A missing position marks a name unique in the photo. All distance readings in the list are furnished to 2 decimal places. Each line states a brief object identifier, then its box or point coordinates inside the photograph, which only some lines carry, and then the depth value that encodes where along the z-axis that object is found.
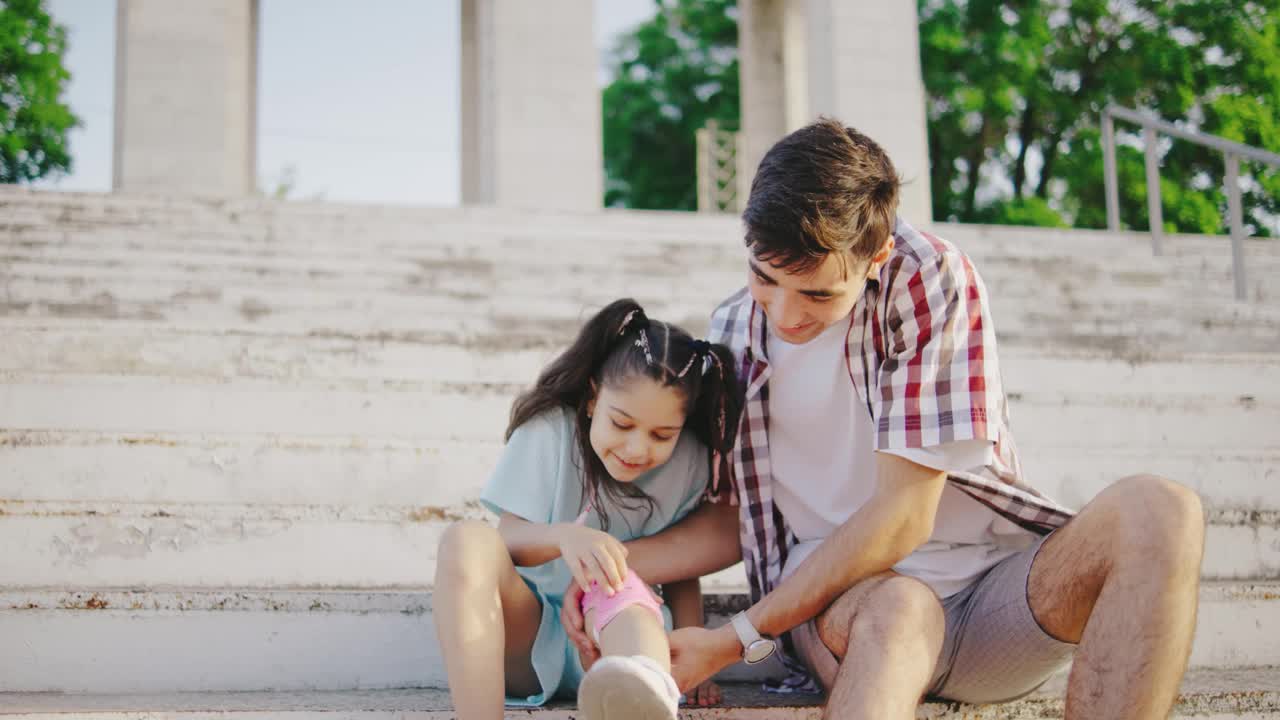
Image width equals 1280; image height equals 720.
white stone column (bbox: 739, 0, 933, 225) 9.71
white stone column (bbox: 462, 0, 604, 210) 9.46
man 1.68
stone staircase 2.09
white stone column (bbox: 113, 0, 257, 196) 9.36
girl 1.83
